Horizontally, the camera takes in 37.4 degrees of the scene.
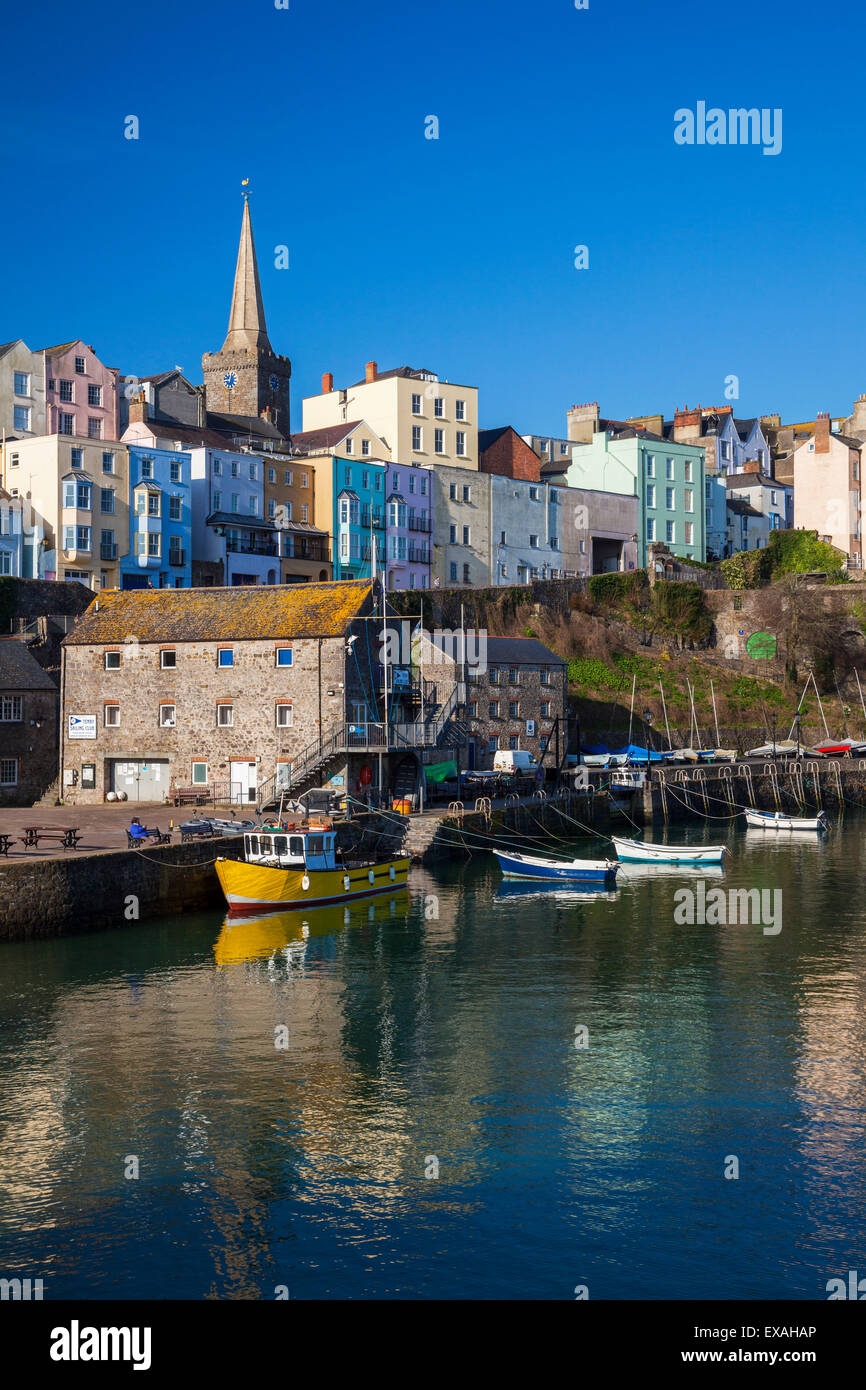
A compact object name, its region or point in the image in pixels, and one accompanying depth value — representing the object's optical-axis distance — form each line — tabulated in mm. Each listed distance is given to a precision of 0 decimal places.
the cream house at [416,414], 89125
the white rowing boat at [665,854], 52562
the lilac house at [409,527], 84500
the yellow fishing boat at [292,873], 40250
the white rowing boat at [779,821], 65938
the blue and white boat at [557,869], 47844
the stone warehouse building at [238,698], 52500
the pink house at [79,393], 79938
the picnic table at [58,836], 38906
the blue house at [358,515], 83688
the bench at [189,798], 53062
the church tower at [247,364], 114000
